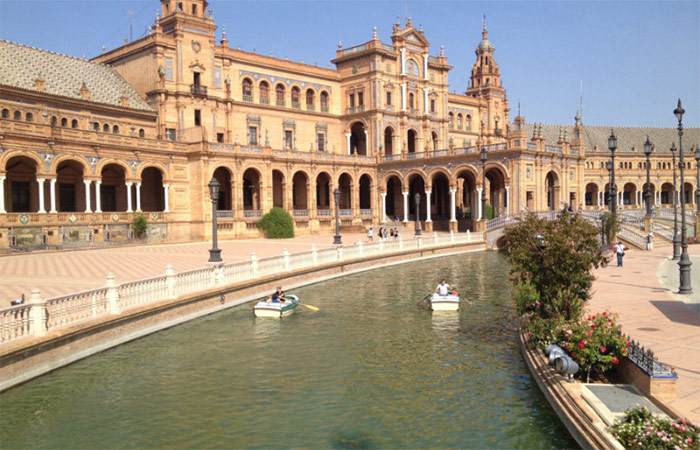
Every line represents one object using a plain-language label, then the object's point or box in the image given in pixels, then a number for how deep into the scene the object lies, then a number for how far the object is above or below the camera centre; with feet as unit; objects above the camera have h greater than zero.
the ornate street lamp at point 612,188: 97.35 +2.41
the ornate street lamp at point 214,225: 72.59 -2.05
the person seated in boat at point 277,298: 61.26 -9.73
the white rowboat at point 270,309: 60.29 -10.69
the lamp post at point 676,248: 90.59 -8.02
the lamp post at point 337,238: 106.92 -6.00
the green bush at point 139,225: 126.21 -3.30
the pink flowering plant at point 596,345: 33.24 -8.54
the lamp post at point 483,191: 131.85 +2.96
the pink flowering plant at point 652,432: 22.53 -9.55
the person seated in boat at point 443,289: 64.28 -9.57
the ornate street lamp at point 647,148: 92.85 +8.58
